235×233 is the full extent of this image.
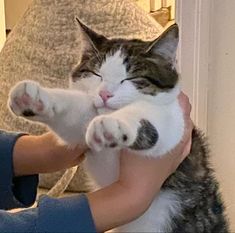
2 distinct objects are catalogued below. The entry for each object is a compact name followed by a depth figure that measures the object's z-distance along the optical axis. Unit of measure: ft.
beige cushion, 5.14
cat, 2.93
